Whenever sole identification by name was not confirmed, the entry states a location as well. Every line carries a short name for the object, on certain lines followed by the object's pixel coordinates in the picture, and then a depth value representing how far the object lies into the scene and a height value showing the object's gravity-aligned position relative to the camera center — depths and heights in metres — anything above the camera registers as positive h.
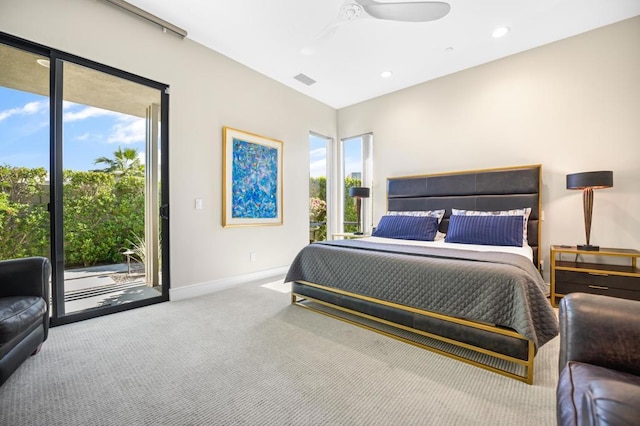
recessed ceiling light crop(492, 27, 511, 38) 3.00 +2.02
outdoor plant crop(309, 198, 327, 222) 5.25 +0.07
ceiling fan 2.31 +1.78
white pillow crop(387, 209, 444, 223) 3.81 +0.00
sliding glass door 2.41 +0.41
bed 1.76 -0.50
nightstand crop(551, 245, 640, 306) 2.58 -0.64
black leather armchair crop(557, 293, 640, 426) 0.75 -0.52
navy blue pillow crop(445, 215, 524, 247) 2.96 -0.21
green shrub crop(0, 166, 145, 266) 2.47 +0.01
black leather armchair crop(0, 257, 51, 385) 1.53 -0.57
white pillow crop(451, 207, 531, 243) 3.14 -0.01
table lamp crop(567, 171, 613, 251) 2.69 +0.27
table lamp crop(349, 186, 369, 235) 4.52 +0.35
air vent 4.12 +2.08
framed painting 3.64 +0.50
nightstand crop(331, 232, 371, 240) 4.51 -0.37
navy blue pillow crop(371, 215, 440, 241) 3.47 -0.19
